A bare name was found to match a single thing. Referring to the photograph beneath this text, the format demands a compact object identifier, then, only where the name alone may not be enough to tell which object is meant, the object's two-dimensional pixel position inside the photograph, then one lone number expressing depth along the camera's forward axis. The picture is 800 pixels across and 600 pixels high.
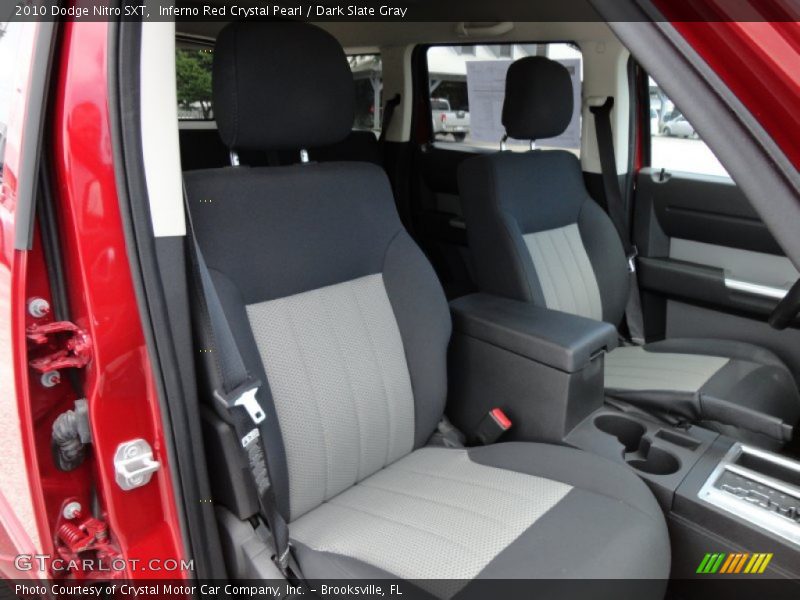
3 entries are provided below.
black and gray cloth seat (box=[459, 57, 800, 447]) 2.01
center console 1.34
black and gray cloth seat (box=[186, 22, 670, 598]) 1.21
